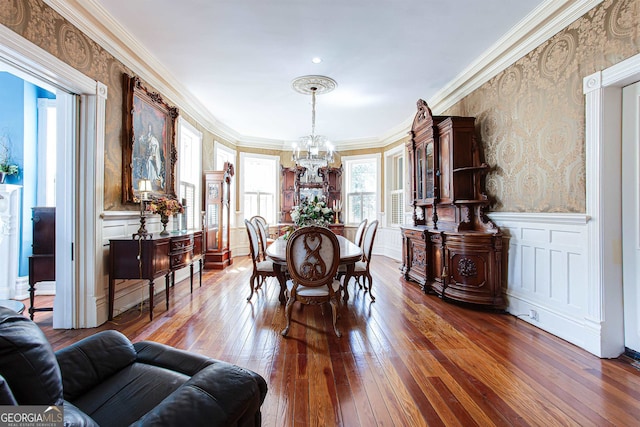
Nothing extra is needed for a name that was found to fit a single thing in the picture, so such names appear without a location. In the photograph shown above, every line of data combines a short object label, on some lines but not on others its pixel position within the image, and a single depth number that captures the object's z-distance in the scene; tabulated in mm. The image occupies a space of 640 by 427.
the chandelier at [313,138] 4094
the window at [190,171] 4883
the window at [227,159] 6250
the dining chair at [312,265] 2598
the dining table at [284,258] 2871
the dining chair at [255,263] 3430
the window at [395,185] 6816
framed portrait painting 3289
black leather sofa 735
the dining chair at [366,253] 3494
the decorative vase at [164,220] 3512
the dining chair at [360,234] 4004
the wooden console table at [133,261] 2982
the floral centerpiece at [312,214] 3824
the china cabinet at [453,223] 3260
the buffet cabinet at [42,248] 2879
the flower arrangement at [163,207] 3347
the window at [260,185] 7434
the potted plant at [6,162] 3562
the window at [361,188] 7488
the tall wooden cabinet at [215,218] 5551
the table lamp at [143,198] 3078
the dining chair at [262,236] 4015
